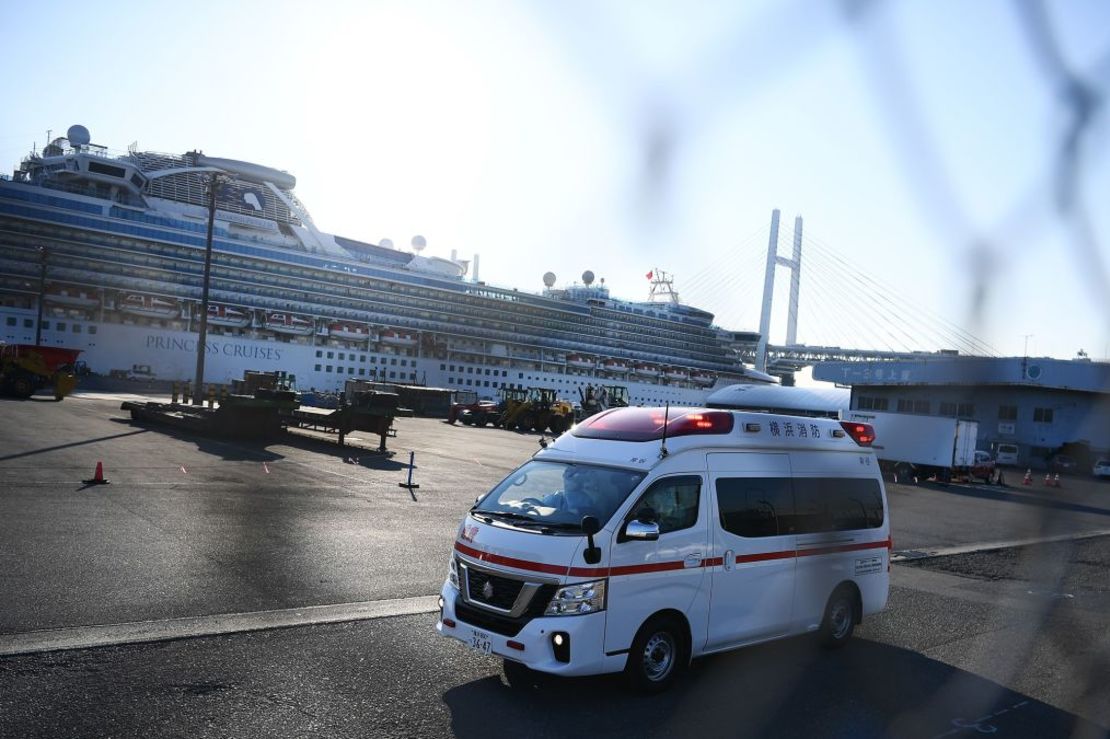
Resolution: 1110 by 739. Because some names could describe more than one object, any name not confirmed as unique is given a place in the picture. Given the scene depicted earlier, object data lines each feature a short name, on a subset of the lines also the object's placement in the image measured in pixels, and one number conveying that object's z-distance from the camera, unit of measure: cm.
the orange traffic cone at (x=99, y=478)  1366
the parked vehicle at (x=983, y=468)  3517
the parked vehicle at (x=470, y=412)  4562
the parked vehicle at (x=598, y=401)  5053
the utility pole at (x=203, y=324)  3162
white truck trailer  2936
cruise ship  5797
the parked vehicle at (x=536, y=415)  4516
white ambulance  589
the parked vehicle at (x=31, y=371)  3338
